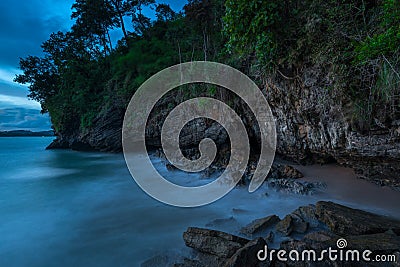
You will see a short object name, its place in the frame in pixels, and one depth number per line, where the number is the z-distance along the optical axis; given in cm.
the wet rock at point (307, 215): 306
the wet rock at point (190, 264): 229
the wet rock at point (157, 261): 247
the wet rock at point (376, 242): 202
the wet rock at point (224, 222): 338
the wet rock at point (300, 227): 284
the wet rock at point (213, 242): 231
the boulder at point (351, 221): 253
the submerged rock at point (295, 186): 450
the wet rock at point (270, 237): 267
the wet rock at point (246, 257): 196
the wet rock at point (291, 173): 528
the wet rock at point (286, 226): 280
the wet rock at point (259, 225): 294
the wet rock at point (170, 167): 777
